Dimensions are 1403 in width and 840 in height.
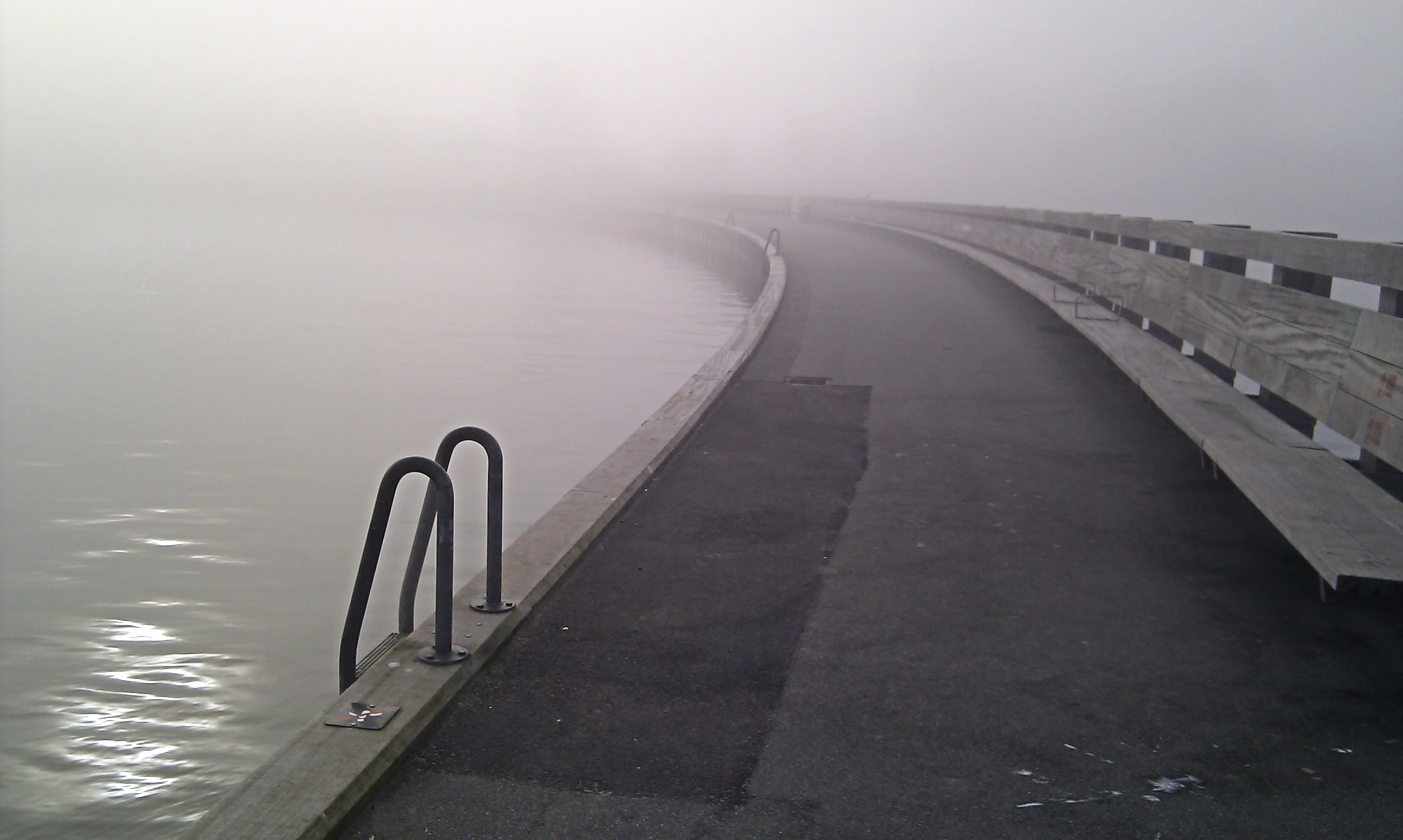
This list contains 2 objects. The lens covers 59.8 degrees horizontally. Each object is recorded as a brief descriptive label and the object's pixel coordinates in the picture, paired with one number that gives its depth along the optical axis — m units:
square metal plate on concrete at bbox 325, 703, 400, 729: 3.62
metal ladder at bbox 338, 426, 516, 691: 3.98
